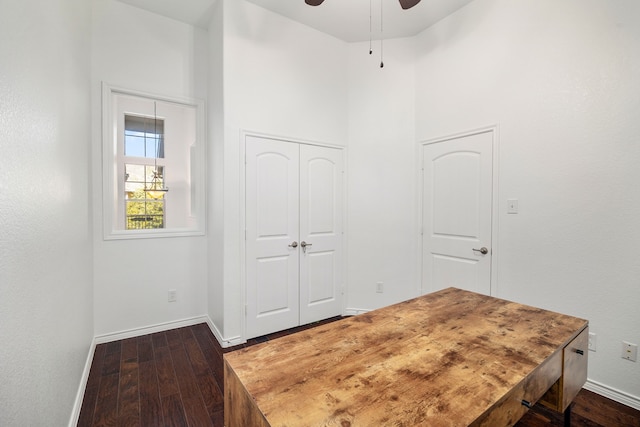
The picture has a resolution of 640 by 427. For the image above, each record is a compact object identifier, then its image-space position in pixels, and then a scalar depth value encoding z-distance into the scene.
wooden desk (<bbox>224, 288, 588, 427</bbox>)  0.80
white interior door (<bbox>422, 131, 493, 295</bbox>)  2.68
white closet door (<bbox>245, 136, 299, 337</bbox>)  2.88
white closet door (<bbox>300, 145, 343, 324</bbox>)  3.21
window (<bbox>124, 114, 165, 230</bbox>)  3.23
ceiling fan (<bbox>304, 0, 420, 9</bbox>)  1.98
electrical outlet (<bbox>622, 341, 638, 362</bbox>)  1.90
